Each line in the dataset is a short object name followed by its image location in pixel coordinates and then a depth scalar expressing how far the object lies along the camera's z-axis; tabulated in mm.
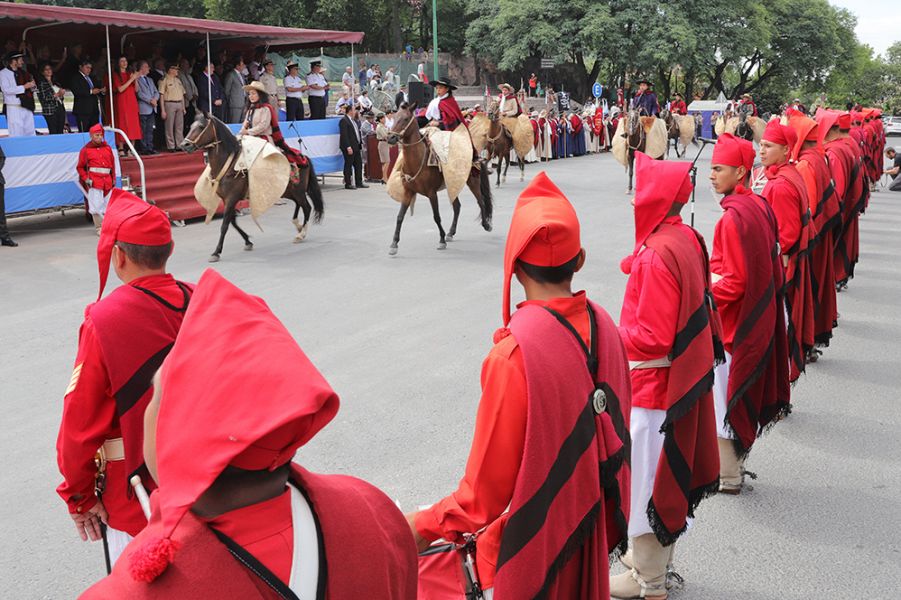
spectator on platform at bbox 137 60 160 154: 16938
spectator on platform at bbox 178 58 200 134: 18595
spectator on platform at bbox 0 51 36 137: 14414
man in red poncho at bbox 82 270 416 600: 1505
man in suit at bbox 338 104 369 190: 19469
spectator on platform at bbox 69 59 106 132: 16156
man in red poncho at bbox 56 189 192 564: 2980
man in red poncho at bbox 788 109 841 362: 7184
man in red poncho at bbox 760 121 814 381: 6074
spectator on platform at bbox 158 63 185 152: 17562
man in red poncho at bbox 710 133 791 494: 4680
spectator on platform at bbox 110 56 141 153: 16422
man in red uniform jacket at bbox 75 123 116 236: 13805
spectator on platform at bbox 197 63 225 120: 19016
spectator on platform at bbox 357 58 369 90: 35125
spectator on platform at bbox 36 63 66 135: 15367
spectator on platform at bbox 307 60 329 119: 21312
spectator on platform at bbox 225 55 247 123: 19406
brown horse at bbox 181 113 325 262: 11972
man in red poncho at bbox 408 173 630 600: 2486
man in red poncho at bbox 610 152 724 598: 3643
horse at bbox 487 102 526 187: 19984
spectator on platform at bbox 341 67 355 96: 25838
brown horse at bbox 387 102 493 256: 12328
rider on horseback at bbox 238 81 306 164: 13508
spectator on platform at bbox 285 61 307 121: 20203
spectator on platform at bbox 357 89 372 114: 24356
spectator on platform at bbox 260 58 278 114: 20147
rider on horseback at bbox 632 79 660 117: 23234
